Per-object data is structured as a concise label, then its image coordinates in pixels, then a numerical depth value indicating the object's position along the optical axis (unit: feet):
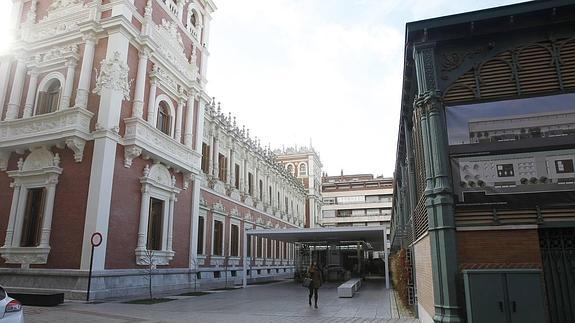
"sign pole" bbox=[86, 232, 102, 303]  46.68
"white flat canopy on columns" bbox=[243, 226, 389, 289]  74.64
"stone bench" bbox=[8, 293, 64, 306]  41.70
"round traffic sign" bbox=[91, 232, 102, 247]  46.68
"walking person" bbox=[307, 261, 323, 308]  45.19
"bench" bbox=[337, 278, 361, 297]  55.77
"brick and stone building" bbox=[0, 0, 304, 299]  51.78
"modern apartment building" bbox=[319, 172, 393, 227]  270.87
